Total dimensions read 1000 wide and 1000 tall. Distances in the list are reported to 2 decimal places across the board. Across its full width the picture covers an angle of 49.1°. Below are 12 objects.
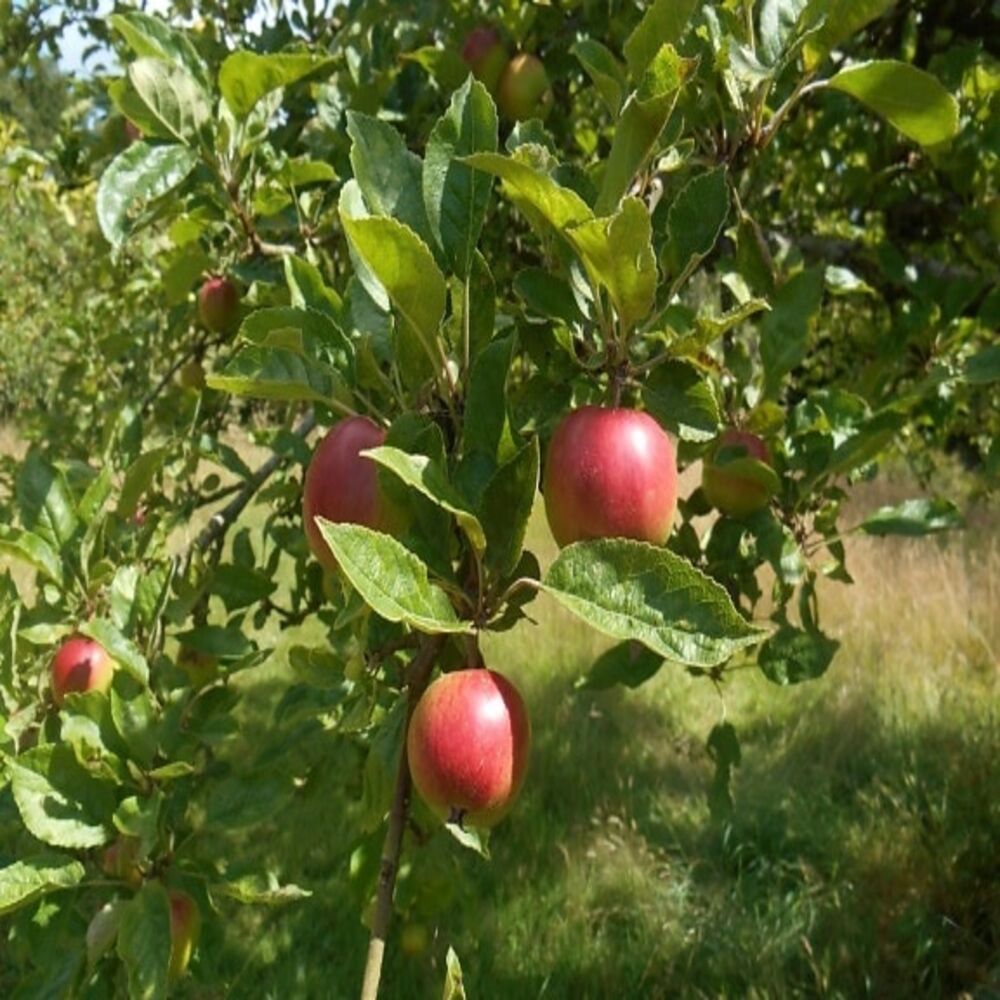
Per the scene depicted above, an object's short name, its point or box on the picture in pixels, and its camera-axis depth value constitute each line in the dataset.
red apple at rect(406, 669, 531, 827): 0.52
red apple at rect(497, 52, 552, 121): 1.25
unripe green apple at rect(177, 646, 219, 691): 1.13
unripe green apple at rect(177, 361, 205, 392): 1.63
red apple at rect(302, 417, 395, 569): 0.57
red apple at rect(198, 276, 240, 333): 1.32
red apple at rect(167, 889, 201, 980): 0.79
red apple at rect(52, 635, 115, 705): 0.88
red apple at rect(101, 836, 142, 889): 0.78
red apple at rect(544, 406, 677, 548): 0.54
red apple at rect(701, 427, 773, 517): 0.84
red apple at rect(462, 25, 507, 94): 1.27
